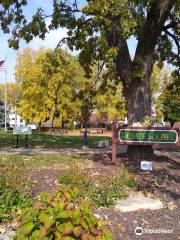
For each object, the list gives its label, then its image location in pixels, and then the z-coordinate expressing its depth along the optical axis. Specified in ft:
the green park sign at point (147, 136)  17.10
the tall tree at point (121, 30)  17.72
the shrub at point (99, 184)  11.74
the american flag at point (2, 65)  55.27
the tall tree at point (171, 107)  69.55
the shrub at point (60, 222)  5.53
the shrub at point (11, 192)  9.99
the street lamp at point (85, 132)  32.76
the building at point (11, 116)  121.25
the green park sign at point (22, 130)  27.48
